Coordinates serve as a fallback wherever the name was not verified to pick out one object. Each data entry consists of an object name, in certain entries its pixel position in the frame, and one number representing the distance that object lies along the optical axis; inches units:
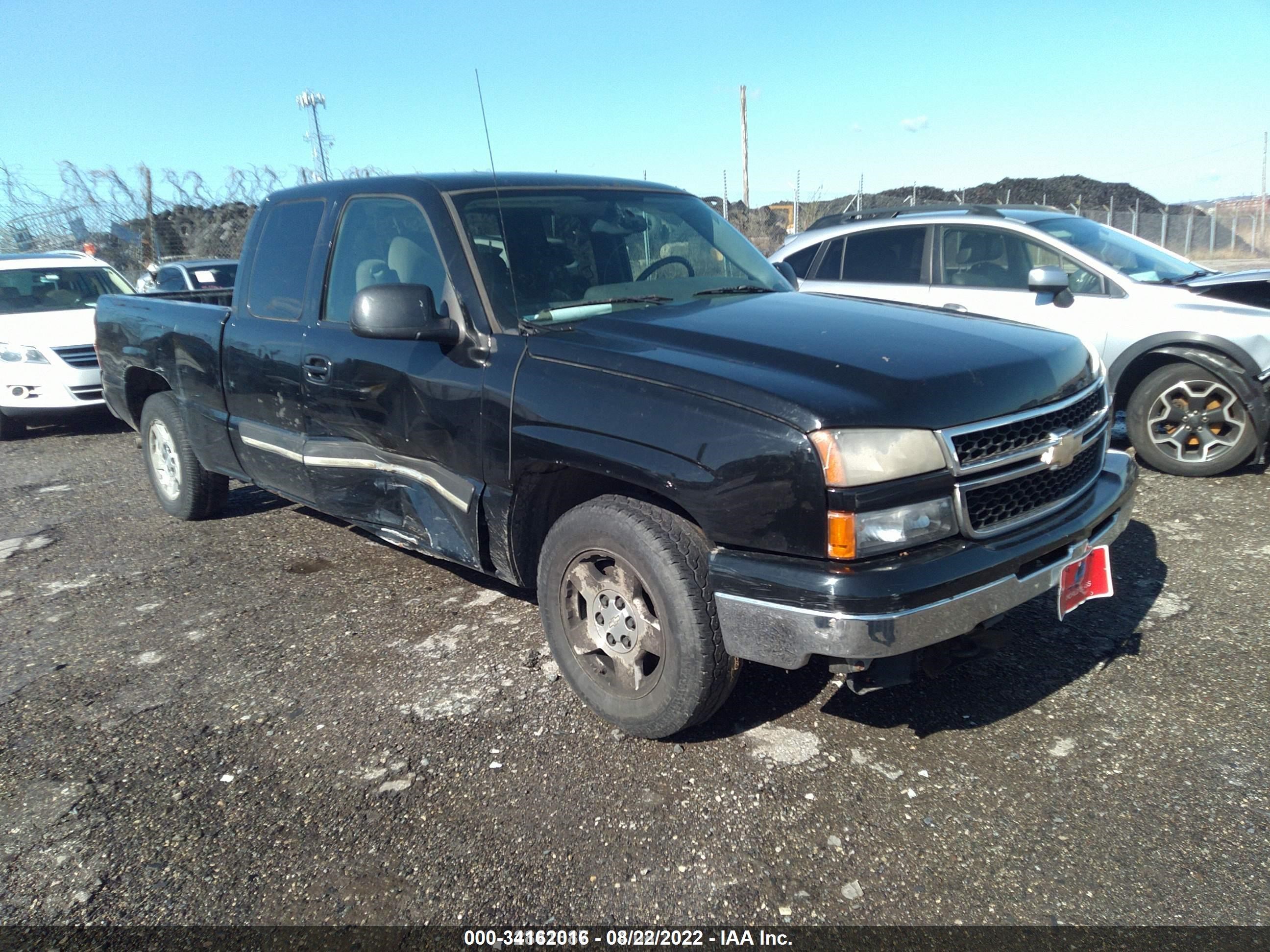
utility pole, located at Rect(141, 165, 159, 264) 623.5
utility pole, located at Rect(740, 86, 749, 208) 1095.6
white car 340.2
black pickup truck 97.7
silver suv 217.3
